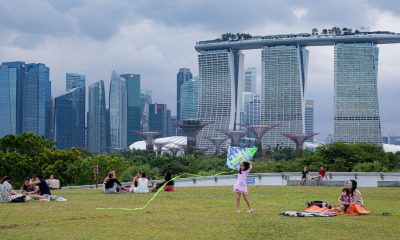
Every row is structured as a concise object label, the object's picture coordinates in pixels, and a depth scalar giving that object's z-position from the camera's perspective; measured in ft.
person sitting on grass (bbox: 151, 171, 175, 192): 90.17
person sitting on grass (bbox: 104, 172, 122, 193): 85.76
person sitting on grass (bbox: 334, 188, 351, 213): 56.34
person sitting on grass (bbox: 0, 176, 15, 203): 69.56
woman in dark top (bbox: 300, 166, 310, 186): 110.42
